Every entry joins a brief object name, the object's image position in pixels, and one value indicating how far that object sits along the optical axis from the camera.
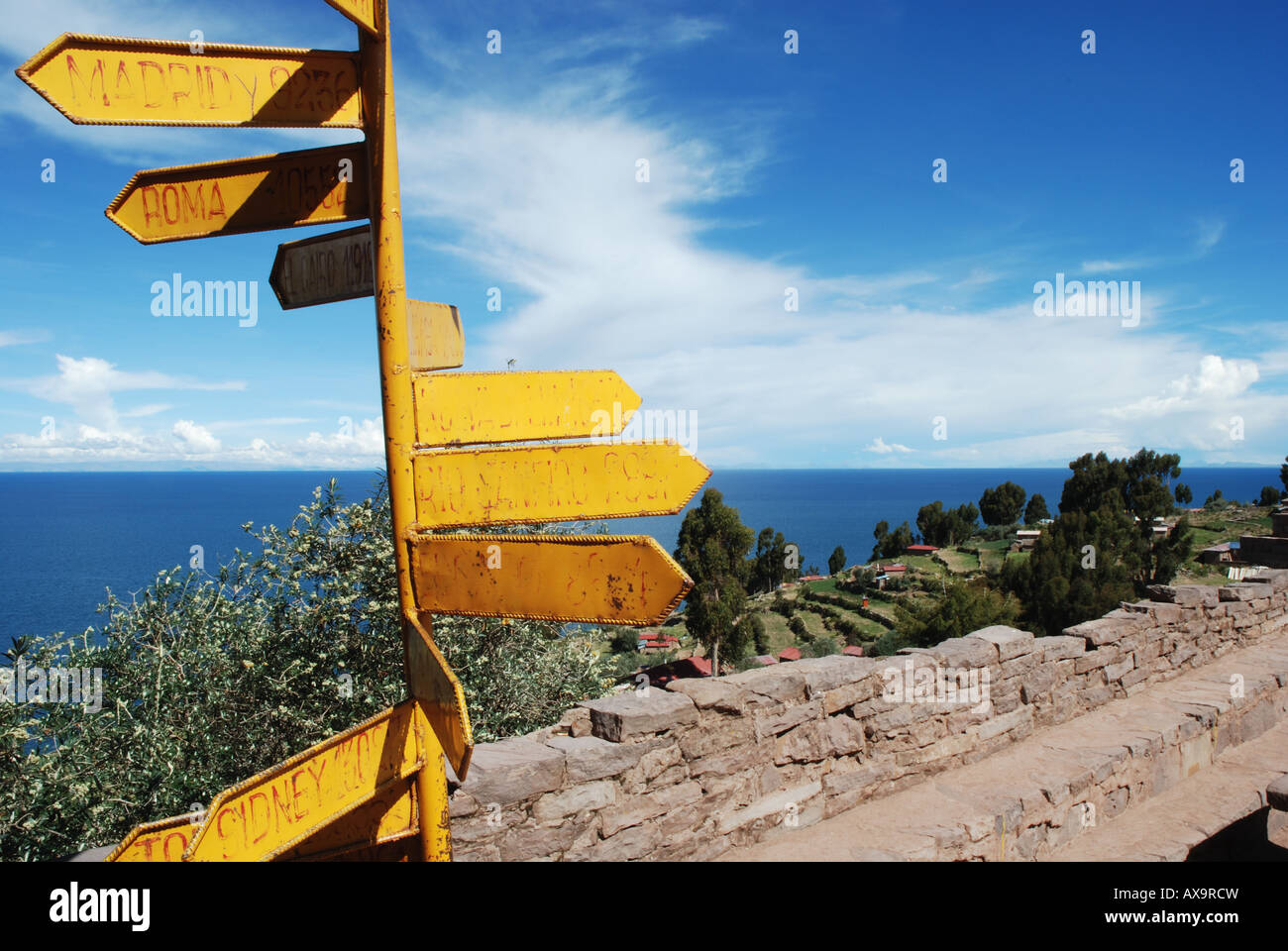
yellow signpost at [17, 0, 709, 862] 2.06
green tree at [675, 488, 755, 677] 28.81
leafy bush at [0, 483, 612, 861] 6.96
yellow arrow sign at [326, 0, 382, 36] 1.97
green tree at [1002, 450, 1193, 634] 28.00
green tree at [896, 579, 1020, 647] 22.38
